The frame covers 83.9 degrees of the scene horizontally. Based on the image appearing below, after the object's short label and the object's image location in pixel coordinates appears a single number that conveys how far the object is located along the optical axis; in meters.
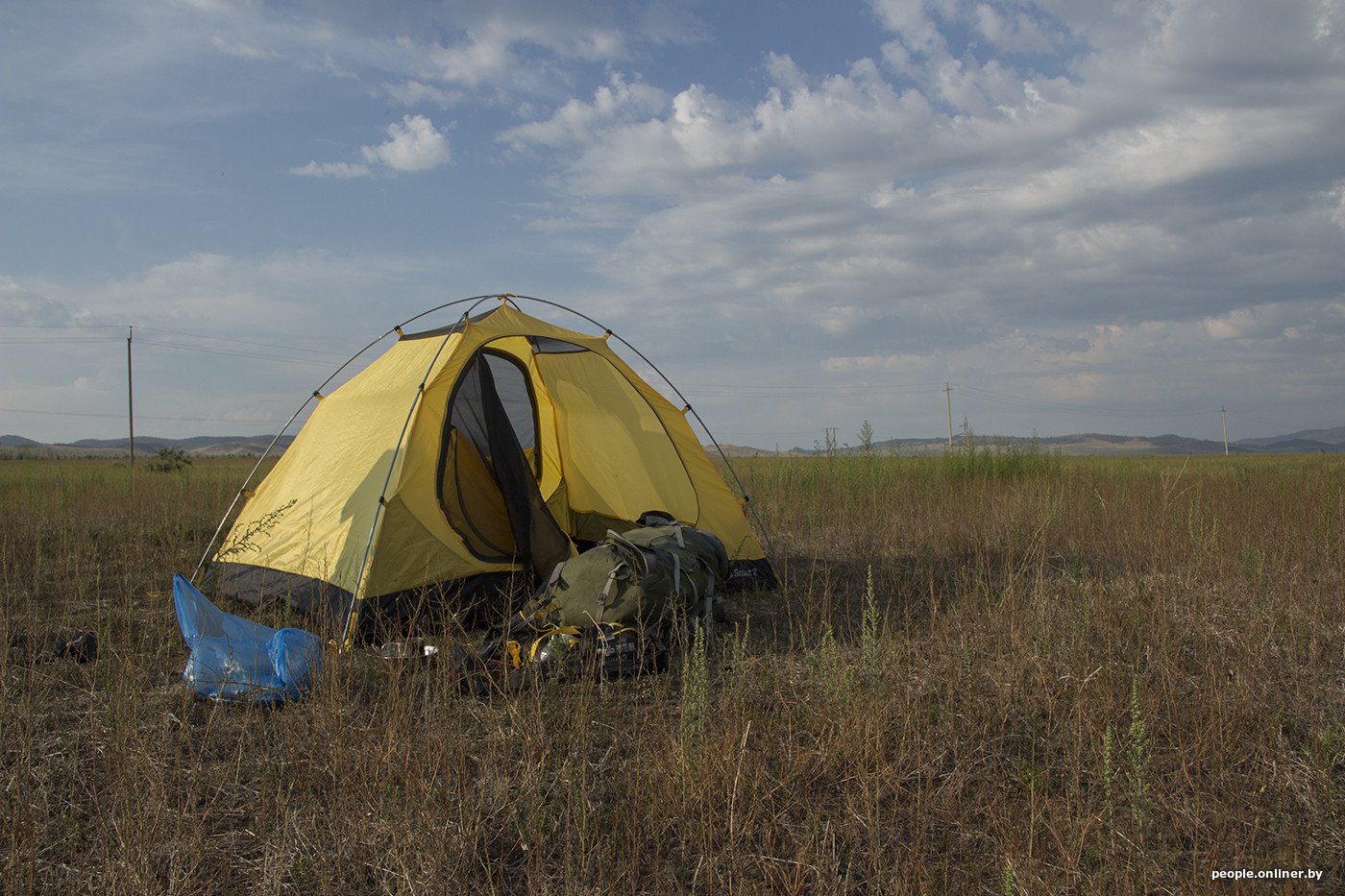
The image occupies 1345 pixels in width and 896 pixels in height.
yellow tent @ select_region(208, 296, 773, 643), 4.72
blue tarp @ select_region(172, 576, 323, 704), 3.34
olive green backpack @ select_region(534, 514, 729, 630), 4.14
